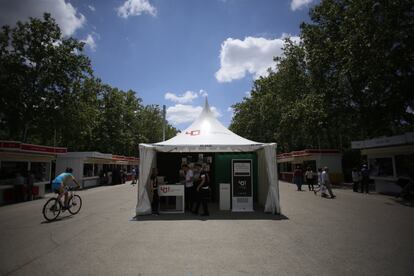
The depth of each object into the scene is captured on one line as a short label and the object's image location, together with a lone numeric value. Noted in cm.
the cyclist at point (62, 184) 940
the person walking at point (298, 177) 2006
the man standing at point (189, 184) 1029
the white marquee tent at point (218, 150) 1010
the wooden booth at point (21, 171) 1433
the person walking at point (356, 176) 1817
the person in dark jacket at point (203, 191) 969
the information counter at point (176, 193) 1027
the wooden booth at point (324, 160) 2653
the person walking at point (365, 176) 1736
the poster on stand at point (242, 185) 1062
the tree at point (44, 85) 2394
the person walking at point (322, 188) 1564
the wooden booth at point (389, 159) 1522
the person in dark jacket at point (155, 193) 1007
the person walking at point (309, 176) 1949
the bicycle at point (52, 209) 909
